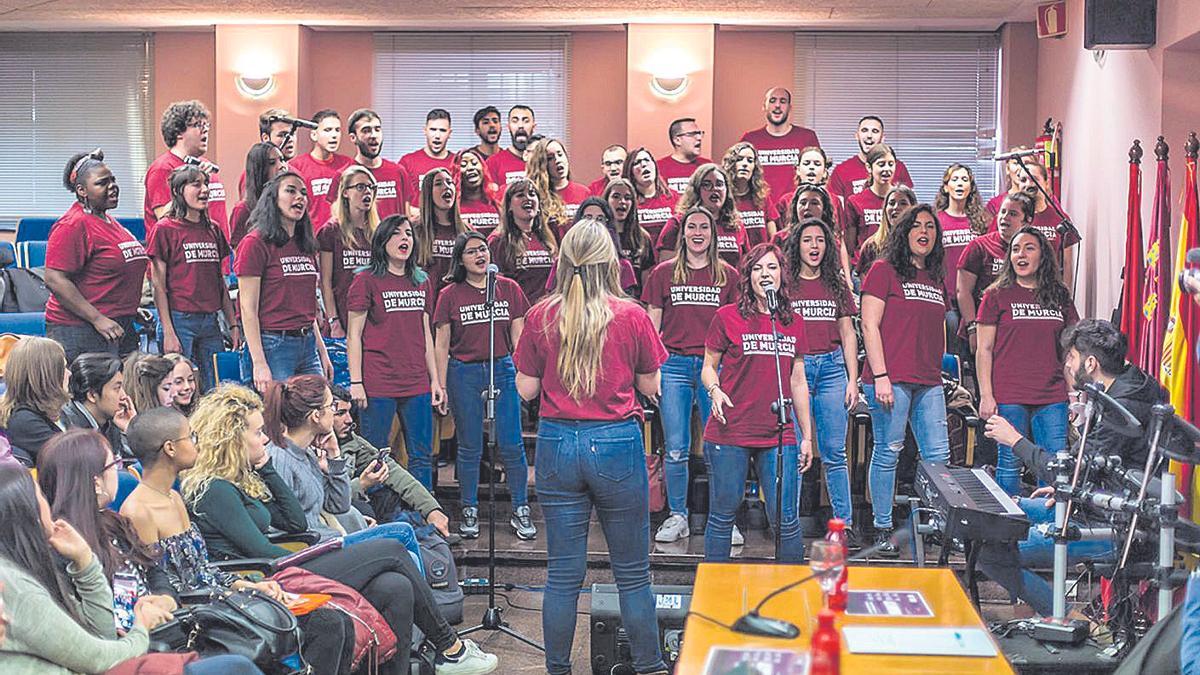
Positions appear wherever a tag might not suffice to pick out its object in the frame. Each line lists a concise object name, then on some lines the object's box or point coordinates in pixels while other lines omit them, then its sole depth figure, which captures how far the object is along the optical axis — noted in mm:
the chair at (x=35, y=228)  11250
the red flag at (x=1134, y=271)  7005
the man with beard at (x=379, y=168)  8438
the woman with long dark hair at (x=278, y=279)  6945
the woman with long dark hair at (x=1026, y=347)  6695
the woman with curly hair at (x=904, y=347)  6684
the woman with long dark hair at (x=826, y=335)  6566
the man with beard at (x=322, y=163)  8484
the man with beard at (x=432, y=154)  9094
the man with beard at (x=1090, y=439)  5441
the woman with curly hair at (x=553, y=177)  8016
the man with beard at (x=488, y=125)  8930
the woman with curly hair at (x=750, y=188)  8157
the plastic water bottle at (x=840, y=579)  3330
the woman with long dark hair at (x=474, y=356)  6949
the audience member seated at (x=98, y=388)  5645
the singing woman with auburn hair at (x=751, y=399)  6035
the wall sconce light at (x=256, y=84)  11344
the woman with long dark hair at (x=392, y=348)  6906
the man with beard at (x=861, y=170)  9219
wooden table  3348
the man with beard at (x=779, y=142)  9570
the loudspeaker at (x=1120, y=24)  7449
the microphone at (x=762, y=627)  3475
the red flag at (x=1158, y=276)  6645
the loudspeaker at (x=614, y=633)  5438
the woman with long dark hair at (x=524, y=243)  7539
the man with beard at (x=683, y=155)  8773
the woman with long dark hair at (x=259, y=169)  7496
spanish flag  6270
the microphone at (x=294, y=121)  8062
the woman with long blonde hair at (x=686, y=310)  6766
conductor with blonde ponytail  4988
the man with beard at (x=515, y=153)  8914
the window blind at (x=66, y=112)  12125
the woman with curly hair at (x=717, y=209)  7434
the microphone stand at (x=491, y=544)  6025
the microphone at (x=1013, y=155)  7689
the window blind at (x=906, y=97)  11625
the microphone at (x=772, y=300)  5688
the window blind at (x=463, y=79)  11930
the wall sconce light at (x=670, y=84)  11164
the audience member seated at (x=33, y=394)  5254
